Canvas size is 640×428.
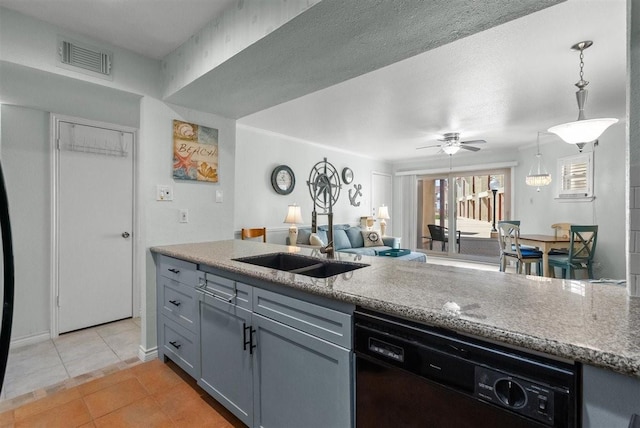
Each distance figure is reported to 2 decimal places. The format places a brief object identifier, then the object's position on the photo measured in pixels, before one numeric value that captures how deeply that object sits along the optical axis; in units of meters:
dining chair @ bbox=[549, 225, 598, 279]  3.73
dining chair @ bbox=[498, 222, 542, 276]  4.23
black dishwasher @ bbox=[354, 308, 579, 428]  0.74
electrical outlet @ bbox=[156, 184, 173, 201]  2.39
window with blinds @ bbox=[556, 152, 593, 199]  4.62
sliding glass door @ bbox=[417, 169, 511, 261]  6.73
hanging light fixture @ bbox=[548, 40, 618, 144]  2.25
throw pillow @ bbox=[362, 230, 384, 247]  5.75
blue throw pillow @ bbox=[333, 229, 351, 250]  5.35
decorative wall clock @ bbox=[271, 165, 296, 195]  4.90
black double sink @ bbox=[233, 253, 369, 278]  1.78
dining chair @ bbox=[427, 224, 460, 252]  7.04
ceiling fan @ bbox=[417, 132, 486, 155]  4.46
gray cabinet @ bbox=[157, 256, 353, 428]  1.18
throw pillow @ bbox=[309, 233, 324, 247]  4.67
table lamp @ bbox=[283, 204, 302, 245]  4.47
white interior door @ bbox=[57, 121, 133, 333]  2.87
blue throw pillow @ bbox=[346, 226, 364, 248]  5.70
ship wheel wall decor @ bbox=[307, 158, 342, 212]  5.51
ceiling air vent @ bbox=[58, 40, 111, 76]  1.93
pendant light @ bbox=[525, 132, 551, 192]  4.42
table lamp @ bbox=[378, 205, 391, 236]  6.48
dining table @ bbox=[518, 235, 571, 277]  3.92
